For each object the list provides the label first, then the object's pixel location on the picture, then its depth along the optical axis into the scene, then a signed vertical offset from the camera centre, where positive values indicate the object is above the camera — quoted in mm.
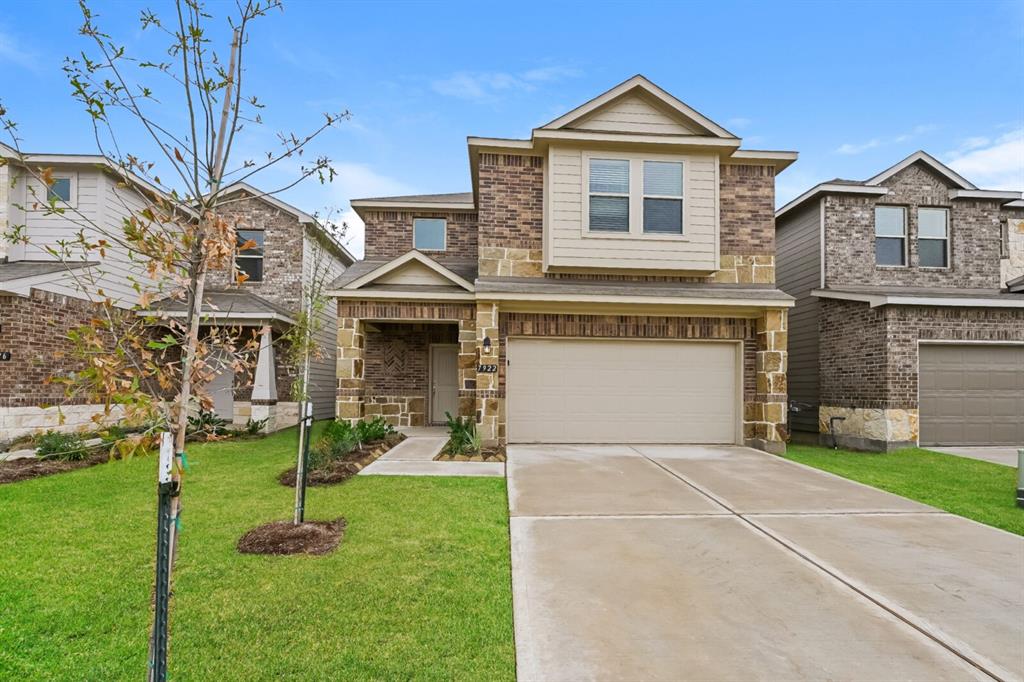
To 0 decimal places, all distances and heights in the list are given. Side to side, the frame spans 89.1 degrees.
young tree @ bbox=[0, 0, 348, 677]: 2383 +803
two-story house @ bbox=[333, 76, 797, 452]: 10586 +1415
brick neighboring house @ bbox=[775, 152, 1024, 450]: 11031 +1147
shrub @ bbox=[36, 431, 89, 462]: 8539 -1647
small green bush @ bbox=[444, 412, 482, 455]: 9266 -1547
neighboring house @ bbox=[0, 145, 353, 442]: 10195 +1344
